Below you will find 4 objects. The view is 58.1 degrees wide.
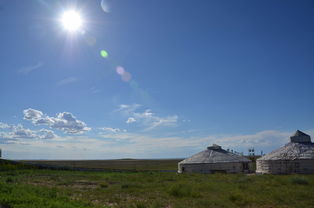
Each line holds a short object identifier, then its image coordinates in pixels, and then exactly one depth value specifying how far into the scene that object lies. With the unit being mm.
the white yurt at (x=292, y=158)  33469
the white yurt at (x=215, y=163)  39250
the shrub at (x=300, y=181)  22297
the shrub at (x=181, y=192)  16641
